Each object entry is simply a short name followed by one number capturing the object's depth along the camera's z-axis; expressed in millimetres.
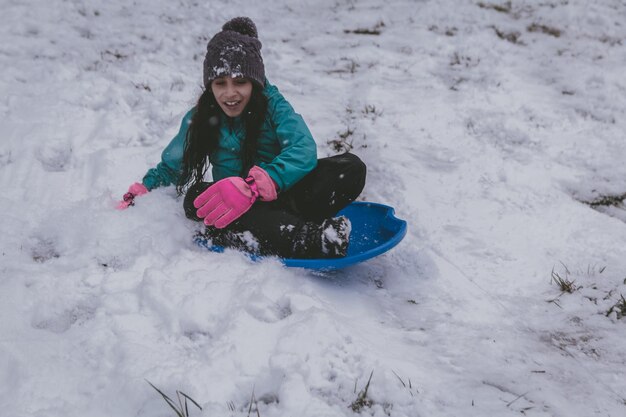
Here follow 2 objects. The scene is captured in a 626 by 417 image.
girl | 2422
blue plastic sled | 2336
